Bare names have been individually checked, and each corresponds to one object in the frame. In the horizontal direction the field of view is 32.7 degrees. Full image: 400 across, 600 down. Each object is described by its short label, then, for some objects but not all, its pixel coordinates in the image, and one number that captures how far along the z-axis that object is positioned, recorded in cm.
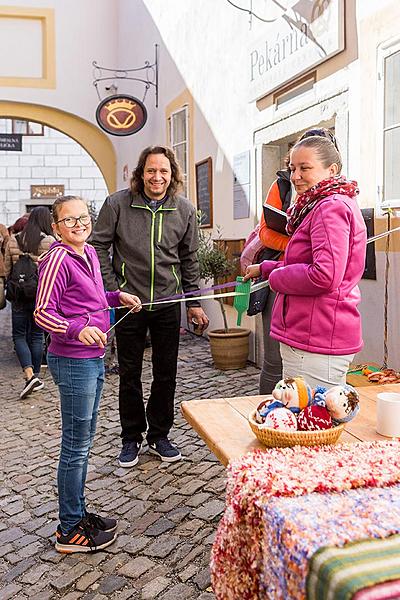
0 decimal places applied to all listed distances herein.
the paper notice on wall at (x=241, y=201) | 735
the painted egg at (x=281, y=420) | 175
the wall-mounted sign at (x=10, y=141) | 1622
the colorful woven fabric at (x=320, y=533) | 116
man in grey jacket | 388
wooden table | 182
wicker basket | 172
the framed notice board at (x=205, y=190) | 866
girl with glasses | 269
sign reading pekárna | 519
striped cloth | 112
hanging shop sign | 1108
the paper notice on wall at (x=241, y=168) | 727
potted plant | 698
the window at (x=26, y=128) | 1977
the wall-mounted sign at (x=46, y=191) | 2014
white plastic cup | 186
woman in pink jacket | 228
